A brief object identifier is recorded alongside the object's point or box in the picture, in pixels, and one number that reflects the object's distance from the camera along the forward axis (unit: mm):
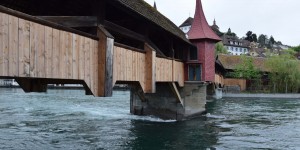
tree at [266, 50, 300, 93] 34502
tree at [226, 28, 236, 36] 87583
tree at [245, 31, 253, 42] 92245
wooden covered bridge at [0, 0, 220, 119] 4185
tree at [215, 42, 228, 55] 51314
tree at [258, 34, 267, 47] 98838
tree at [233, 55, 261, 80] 37792
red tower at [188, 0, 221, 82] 14068
